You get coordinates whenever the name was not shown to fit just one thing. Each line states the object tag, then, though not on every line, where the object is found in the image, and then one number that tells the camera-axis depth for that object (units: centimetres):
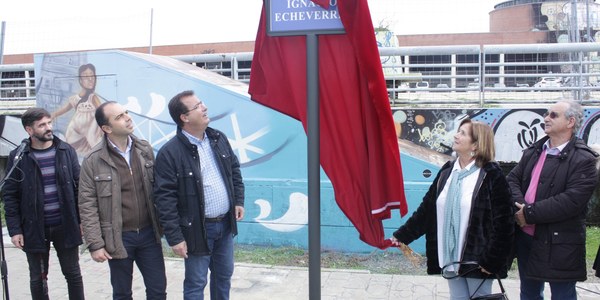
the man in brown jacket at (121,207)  342
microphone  389
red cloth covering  229
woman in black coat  308
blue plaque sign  215
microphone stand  367
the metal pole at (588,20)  975
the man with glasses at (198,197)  335
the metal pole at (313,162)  217
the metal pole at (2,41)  1017
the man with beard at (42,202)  392
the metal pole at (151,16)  941
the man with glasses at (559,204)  327
